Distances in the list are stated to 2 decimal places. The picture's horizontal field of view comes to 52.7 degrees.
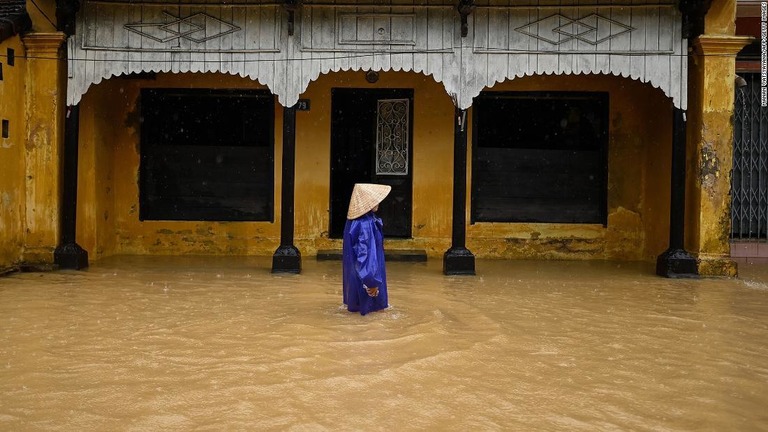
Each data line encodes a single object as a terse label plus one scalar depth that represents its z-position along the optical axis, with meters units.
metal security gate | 11.54
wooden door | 11.77
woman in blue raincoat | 6.46
